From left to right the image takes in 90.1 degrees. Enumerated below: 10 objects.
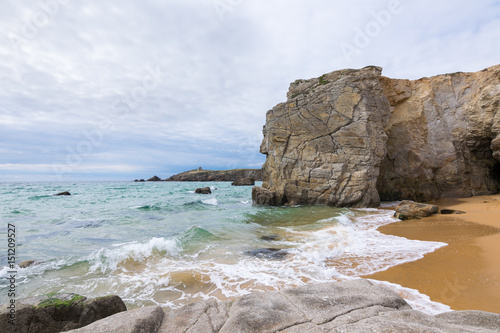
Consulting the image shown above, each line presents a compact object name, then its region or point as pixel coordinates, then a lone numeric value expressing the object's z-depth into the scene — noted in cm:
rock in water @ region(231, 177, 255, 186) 7139
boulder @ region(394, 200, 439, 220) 1403
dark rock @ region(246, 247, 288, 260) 807
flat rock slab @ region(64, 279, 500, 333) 269
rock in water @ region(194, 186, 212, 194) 4376
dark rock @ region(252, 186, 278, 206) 2244
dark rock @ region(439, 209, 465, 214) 1451
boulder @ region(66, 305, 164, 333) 286
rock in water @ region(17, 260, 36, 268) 768
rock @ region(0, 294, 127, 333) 371
